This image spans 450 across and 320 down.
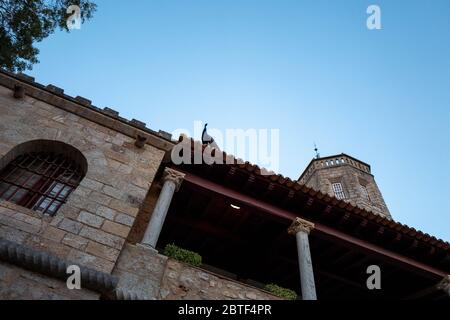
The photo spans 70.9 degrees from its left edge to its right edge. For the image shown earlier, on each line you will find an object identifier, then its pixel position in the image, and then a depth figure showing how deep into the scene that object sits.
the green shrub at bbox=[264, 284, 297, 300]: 5.82
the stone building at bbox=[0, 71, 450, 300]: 4.23
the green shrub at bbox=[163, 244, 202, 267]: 5.47
